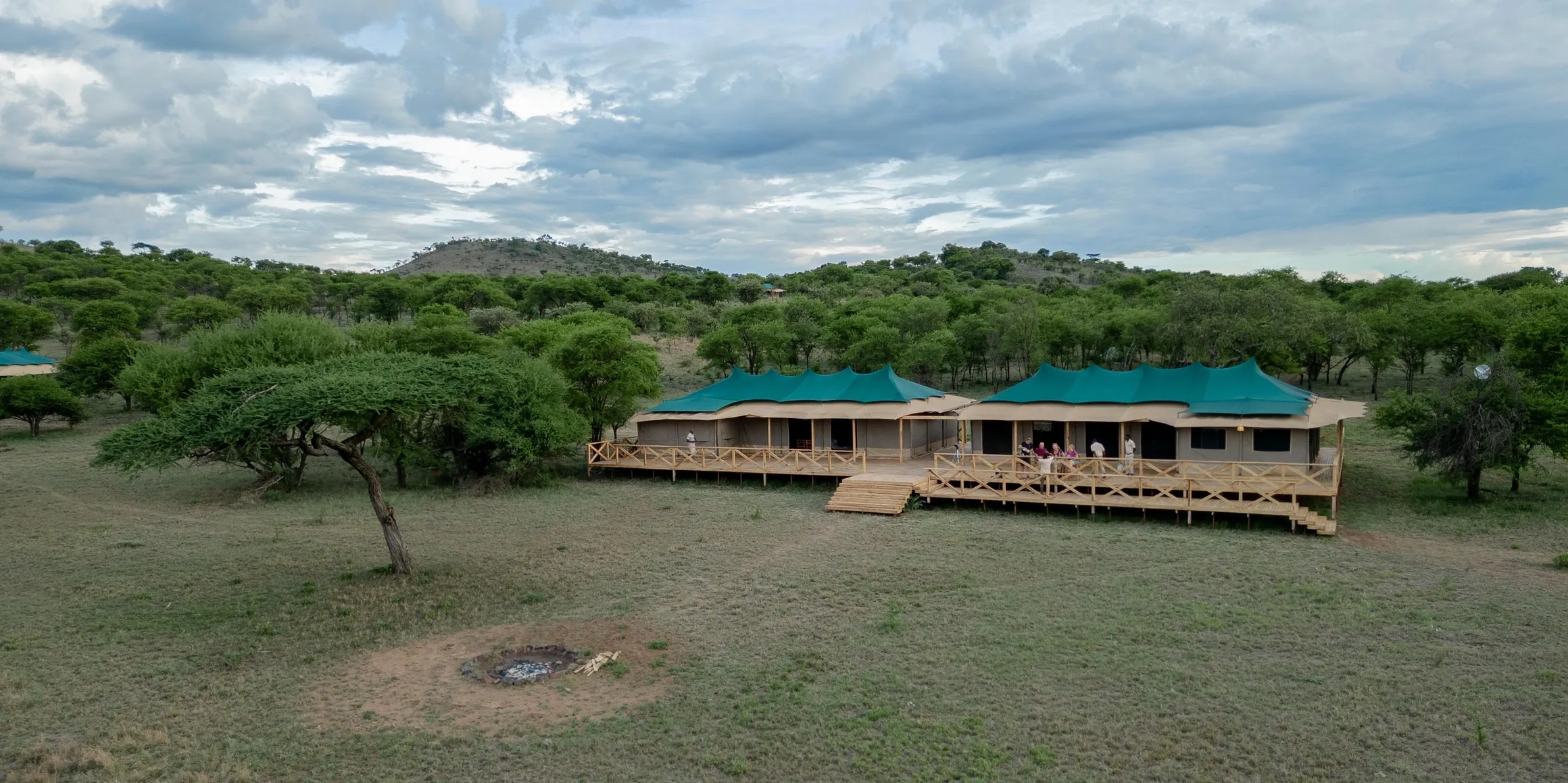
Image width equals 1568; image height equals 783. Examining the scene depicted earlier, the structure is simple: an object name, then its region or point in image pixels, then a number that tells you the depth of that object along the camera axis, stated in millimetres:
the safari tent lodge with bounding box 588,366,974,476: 26469
